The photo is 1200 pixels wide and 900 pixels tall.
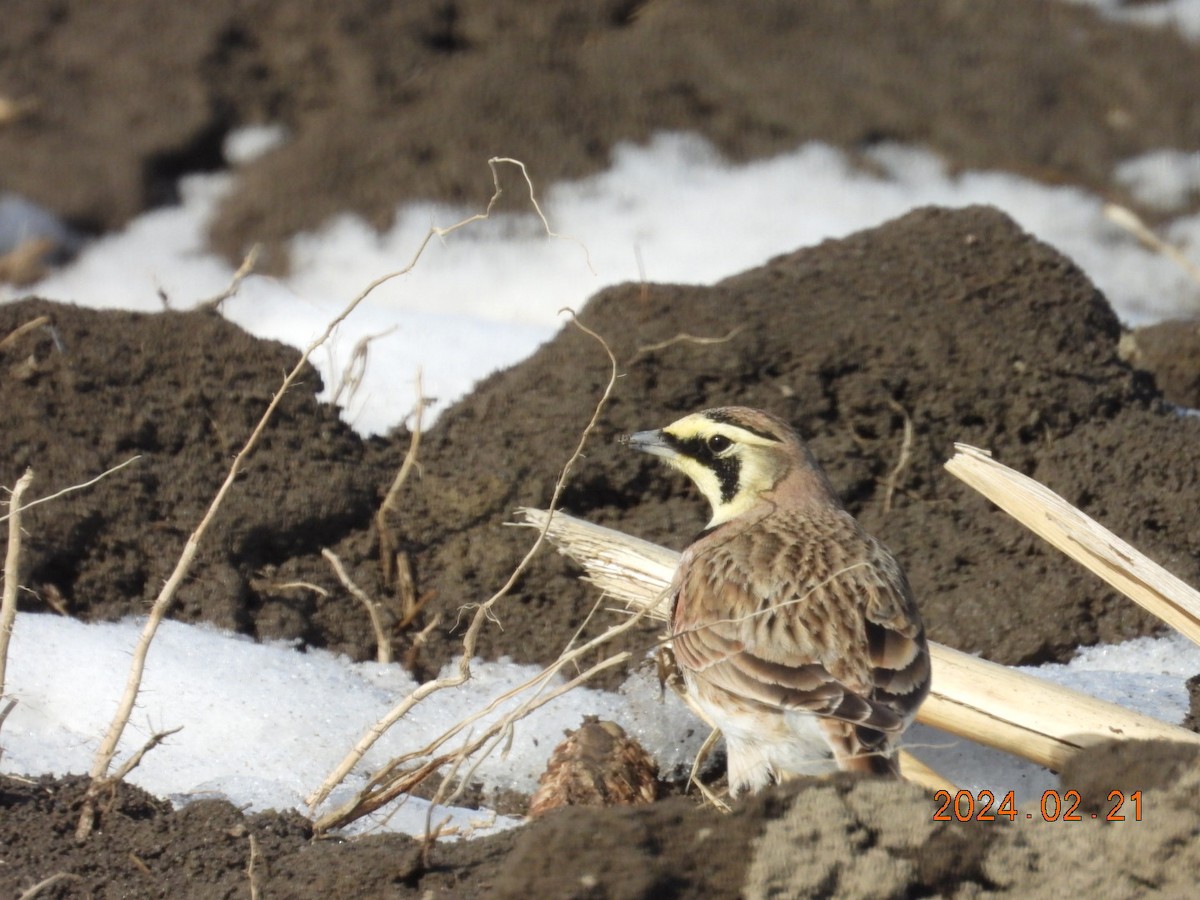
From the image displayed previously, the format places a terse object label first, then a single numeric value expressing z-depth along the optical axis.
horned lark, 6.79
